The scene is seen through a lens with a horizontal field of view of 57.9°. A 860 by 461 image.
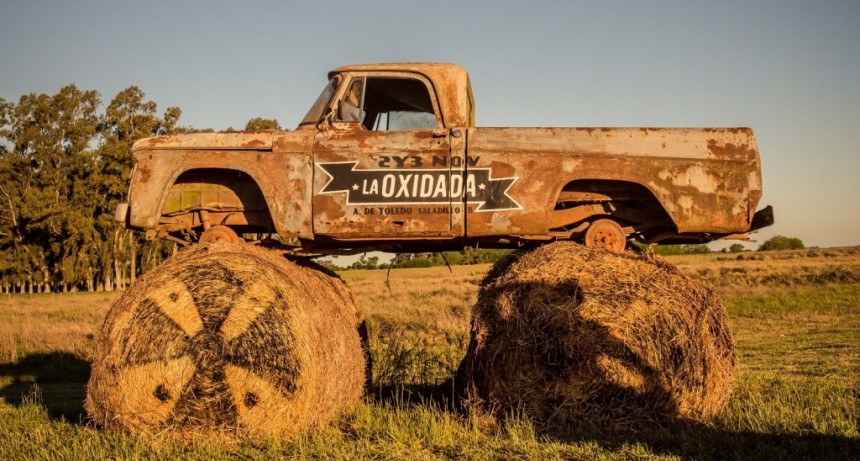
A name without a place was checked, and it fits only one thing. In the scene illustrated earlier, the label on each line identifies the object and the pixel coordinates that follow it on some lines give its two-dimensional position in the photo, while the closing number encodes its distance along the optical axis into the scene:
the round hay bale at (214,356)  5.57
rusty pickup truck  6.33
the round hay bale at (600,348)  5.62
